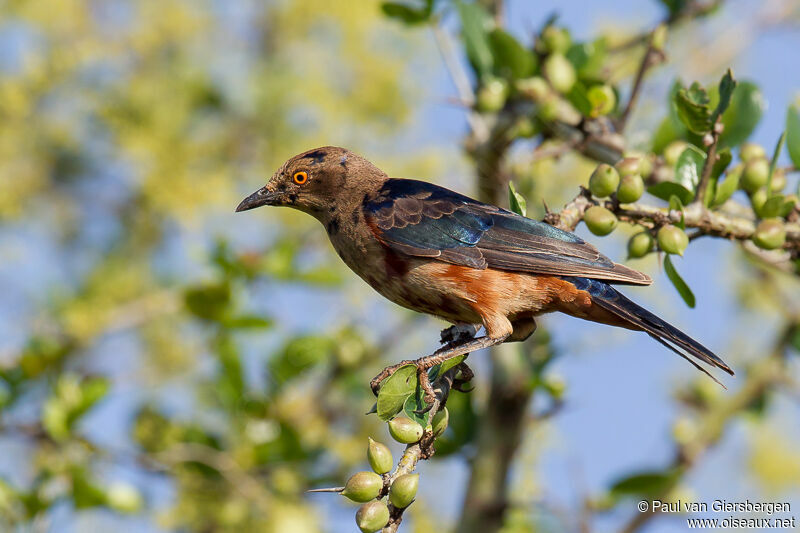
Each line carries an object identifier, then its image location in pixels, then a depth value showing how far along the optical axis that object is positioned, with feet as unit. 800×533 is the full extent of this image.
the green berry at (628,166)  19.63
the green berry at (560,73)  24.76
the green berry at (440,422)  17.44
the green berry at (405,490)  15.23
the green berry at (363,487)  15.40
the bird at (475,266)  22.68
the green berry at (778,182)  21.25
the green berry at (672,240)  18.92
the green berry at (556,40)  25.91
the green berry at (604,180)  19.34
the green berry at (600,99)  23.44
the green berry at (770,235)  19.54
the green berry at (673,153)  23.15
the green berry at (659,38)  24.43
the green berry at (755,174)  20.83
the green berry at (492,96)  25.90
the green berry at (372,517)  14.88
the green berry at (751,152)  21.53
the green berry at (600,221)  19.29
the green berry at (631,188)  19.40
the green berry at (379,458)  16.10
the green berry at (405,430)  15.98
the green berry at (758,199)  20.67
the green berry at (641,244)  20.04
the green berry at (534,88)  24.72
